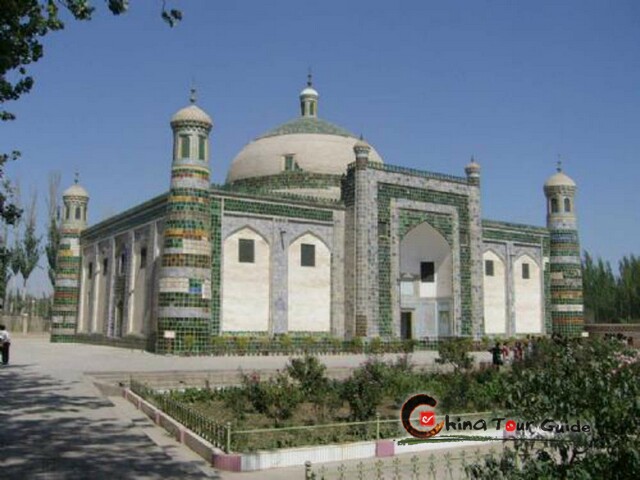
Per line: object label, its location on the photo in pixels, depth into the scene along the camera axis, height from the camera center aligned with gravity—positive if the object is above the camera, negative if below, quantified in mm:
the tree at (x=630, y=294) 49125 +2015
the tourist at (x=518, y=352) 19795 -1053
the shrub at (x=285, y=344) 26109 -1006
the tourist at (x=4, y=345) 19125 -793
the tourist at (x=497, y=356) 19041 -1114
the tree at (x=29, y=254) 49781 +5029
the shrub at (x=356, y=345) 27156 -1082
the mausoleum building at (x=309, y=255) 25109 +2972
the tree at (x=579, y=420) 4617 -744
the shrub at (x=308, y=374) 11984 -1035
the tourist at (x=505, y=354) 23320 -1267
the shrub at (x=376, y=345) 27016 -1081
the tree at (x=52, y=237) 48906 +6221
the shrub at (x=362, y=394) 10617 -1280
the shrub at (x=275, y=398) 10656 -1336
